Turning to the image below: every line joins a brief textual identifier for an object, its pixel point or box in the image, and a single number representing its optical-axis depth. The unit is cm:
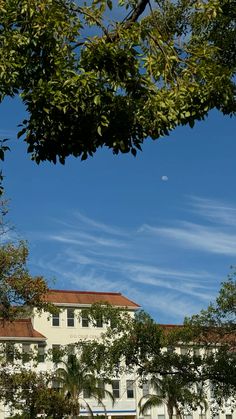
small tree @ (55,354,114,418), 5069
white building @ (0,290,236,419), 6438
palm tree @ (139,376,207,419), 2463
